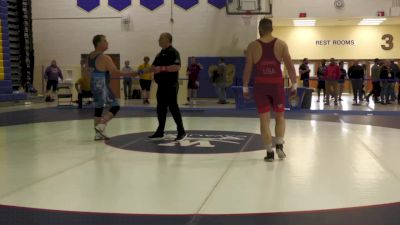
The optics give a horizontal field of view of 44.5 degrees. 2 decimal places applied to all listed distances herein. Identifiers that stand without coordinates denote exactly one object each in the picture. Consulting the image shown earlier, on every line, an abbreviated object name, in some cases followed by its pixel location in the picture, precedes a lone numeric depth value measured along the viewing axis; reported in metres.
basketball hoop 22.00
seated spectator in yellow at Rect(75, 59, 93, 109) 15.97
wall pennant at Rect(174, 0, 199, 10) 23.48
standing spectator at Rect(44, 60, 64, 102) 20.64
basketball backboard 19.14
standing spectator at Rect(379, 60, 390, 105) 18.53
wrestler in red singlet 6.30
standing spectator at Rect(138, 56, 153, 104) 18.53
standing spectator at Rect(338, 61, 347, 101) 18.15
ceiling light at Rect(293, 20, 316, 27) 25.95
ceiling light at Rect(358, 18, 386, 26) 25.50
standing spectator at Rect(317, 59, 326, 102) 20.16
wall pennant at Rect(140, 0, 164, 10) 23.69
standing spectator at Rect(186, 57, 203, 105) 18.44
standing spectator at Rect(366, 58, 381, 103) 19.03
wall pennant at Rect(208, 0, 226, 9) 23.17
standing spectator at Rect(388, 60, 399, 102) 18.56
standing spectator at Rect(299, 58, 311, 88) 20.67
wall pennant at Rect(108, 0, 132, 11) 23.91
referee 8.00
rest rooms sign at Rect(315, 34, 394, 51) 27.80
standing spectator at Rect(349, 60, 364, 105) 18.72
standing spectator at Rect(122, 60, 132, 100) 22.47
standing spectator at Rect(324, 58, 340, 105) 18.08
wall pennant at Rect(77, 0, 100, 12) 24.08
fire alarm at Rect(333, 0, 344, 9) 23.47
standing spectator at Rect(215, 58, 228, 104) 19.09
